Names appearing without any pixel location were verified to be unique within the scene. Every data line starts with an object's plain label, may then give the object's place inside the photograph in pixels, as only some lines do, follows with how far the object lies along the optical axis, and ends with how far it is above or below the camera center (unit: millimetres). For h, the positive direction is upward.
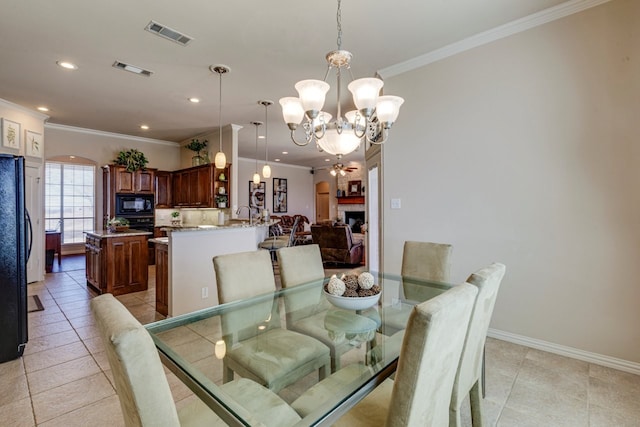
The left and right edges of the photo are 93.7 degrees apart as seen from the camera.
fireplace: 10914 -120
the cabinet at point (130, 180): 6363 +808
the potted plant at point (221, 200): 6191 +336
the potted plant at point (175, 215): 6658 +30
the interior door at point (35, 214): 4984 +47
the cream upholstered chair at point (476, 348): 1328 -636
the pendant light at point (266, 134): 4680 +1804
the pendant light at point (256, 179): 6390 +798
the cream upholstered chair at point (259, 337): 1563 -730
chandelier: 2016 +756
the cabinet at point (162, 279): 3439 -737
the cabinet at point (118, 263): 4246 -684
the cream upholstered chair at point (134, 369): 730 -384
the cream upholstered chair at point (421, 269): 2236 -453
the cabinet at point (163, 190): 7058 +619
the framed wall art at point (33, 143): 4984 +1255
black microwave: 6445 +265
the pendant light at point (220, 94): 3483 +1733
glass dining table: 1076 -664
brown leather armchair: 6242 -607
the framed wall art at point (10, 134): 4555 +1293
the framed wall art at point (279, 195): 10789 +766
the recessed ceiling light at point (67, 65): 3371 +1739
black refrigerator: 2408 -343
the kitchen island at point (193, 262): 3291 -523
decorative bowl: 1805 -524
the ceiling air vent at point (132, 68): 3418 +1740
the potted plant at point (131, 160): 6451 +1238
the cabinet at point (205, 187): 6164 +626
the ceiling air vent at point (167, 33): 2691 +1711
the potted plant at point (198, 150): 6531 +1462
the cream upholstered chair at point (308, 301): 1768 -630
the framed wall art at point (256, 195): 10125 +725
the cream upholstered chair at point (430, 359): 891 -460
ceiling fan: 8138 +1472
